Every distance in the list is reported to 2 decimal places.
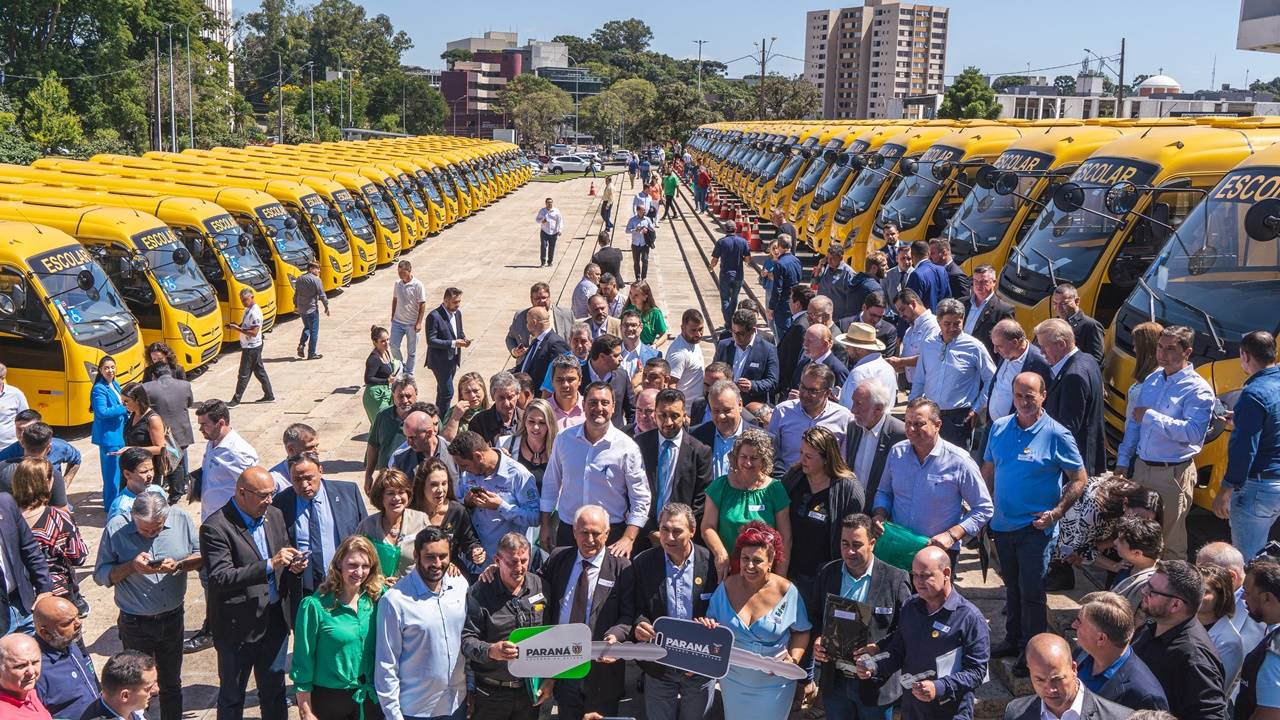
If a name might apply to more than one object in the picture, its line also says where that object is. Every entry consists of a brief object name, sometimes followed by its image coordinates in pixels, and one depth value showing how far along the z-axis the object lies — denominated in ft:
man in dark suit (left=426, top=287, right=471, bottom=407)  39.78
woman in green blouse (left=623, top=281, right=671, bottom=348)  35.81
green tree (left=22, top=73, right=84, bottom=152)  170.50
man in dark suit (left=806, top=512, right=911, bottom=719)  18.33
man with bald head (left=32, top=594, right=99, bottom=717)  18.07
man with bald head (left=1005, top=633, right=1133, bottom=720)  14.67
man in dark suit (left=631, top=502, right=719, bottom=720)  18.89
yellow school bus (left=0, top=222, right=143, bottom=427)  42.91
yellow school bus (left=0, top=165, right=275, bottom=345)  59.00
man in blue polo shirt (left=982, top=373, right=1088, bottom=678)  21.70
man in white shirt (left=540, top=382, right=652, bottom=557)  21.74
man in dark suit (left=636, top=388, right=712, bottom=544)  22.47
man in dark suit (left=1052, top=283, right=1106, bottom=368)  29.76
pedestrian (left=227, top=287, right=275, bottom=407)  46.39
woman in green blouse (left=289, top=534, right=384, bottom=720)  17.95
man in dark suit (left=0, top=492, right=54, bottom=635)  21.34
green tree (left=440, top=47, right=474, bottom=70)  612.29
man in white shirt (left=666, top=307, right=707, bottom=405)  30.35
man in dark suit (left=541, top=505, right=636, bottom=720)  18.95
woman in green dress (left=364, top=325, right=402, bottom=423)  35.04
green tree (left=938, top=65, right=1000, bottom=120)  264.85
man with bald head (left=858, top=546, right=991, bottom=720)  17.12
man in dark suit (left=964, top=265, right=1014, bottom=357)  34.24
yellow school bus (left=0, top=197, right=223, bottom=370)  51.26
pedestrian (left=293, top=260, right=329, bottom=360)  55.21
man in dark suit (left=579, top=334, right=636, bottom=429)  28.32
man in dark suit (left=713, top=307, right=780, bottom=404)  29.68
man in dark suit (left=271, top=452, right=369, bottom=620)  21.04
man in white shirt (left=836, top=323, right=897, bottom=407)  26.86
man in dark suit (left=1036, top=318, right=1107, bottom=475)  25.17
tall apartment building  584.40
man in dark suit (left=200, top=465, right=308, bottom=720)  19.92
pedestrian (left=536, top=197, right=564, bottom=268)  86.99
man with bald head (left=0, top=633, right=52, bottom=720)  16.38
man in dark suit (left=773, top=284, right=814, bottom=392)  31.73
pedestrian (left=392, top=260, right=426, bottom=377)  47.37
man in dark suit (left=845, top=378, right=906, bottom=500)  22.67
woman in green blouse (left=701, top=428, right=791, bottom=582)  20.39
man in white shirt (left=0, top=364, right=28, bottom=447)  30.89
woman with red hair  18.29
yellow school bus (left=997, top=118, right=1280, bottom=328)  35.35
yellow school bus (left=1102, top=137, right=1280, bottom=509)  26.73
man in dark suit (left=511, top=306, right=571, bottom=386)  31.94
